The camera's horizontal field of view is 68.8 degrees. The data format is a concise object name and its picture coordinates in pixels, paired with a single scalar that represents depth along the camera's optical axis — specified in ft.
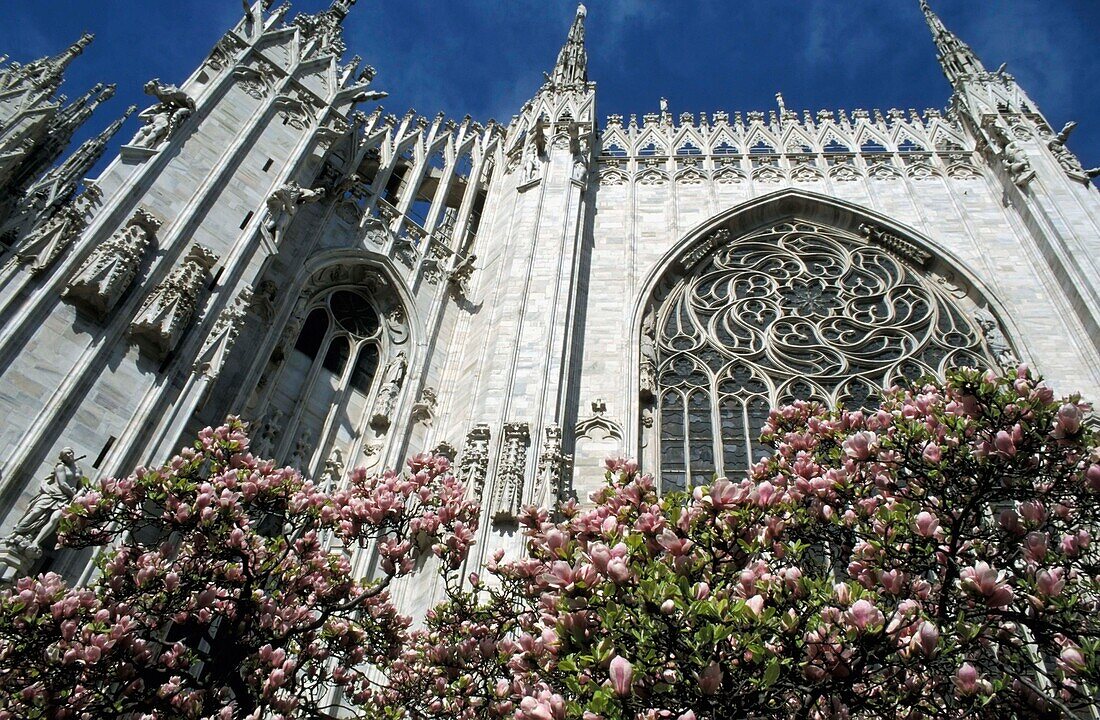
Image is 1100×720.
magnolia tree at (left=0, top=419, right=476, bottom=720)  19.65
